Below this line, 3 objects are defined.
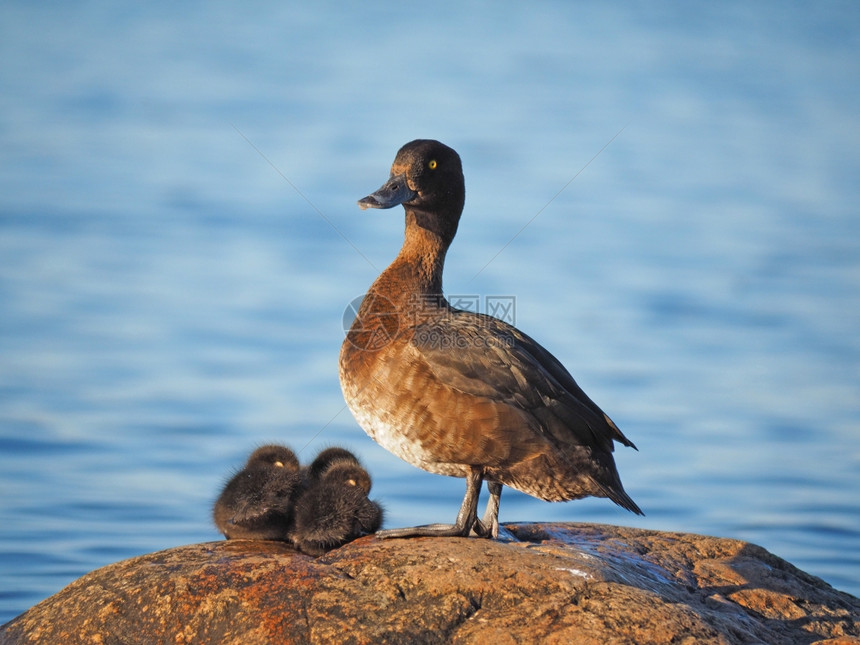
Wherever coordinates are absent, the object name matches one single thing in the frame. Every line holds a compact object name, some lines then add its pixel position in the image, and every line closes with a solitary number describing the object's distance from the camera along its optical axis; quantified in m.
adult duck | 9.22
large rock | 7.16
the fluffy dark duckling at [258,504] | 9.12
